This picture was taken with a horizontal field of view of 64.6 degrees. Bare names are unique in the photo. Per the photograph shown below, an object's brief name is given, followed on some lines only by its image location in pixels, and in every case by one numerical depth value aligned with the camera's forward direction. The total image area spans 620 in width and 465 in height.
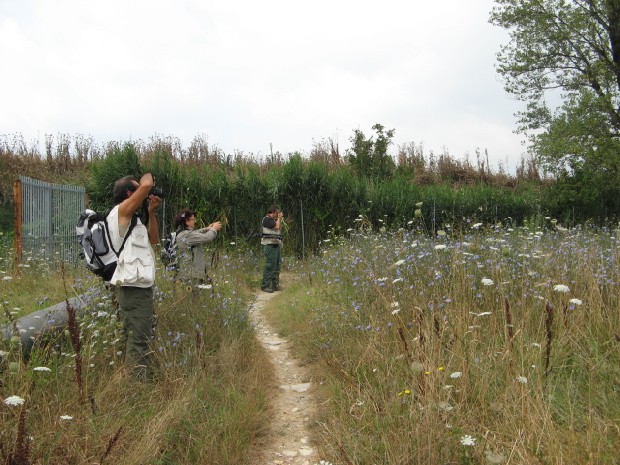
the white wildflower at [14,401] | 2.31
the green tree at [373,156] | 20.78
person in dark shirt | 10.73
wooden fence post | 9.80
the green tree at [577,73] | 19.56
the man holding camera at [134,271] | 4.11
